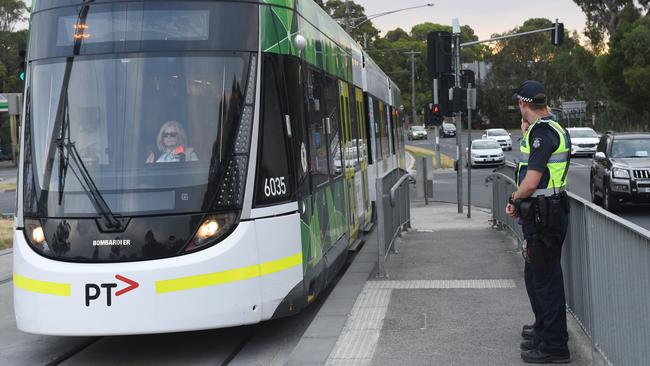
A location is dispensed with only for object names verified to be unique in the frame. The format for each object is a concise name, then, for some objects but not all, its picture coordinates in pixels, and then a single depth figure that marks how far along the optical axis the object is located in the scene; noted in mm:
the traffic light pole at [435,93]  18547
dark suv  17719
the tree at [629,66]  56531
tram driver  6746
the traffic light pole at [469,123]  18117
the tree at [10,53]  78188
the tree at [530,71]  98688
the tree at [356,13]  81562
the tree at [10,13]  80500
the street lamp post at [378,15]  33481
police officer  5891
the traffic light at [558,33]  33844
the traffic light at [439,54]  17078
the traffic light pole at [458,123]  19094
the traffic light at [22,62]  9595
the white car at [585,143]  43784
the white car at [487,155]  41094
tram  6496
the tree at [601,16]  68062
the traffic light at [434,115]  21231
